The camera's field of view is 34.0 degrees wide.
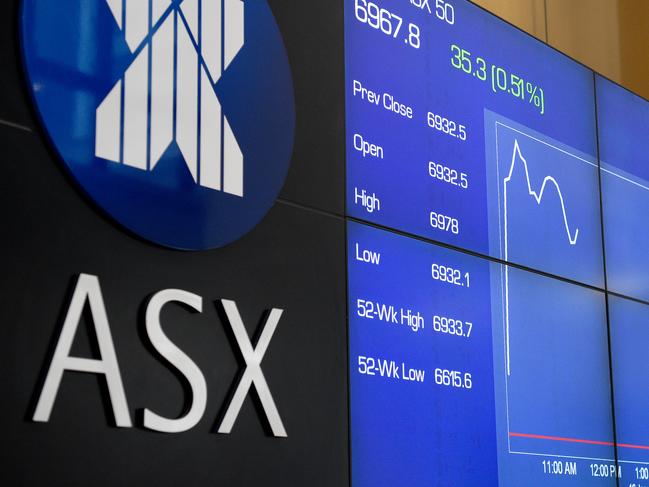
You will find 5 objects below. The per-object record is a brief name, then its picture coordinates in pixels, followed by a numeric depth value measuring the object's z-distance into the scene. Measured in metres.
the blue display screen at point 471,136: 3.49
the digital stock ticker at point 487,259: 3.36
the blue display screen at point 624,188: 4.53
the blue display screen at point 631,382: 4.32
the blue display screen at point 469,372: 3.27
